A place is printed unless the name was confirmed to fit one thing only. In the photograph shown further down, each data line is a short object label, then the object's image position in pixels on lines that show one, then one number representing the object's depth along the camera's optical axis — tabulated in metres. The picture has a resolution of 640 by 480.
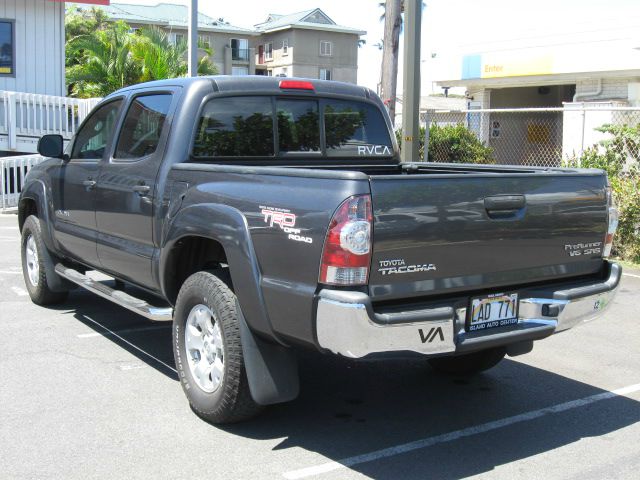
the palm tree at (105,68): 21.36
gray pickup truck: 3.79
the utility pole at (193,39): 14.46
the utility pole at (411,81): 10.61
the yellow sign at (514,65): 23.62
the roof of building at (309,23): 64.94
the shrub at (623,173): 10.36
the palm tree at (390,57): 14.45
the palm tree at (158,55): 20.83
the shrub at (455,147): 15.62
